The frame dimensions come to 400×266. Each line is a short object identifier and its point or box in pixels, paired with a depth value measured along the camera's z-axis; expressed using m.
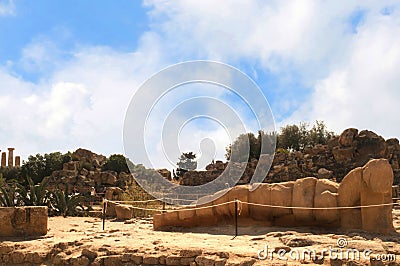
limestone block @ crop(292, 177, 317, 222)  8.26
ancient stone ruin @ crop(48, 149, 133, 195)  25.30
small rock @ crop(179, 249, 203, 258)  6.38
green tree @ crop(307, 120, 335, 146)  32.27
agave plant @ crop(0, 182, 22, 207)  12.10
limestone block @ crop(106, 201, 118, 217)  14.16
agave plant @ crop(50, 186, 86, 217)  14.16
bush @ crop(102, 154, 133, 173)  30.56
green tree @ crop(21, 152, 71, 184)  32.47
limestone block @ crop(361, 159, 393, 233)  7.47
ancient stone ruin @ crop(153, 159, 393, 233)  7.54
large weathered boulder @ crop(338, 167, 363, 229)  7.80
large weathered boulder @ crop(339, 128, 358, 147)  21.91
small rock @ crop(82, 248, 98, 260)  7.05
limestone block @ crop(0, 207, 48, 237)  8.80
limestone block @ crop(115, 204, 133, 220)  13.26
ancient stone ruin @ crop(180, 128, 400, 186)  21.23
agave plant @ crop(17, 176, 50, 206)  13.23
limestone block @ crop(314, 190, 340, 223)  8.02
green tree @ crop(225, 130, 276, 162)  24.70
